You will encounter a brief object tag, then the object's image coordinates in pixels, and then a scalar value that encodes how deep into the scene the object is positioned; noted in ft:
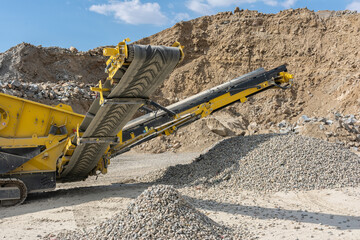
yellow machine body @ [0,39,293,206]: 22.80
